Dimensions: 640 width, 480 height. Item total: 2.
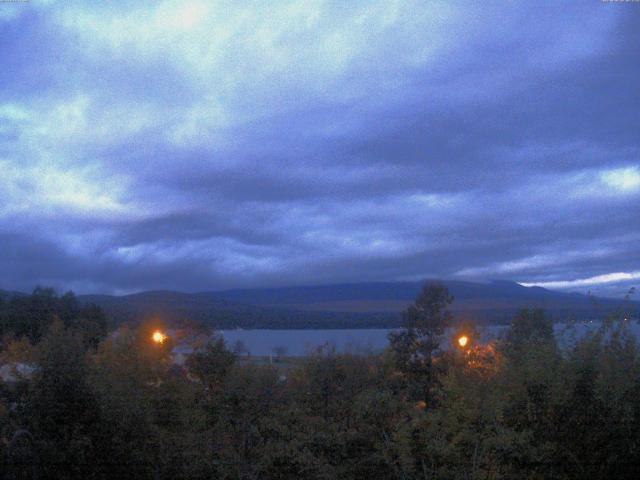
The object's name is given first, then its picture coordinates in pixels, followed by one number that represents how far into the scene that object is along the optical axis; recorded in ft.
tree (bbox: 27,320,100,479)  23.65
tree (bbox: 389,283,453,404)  69.26
